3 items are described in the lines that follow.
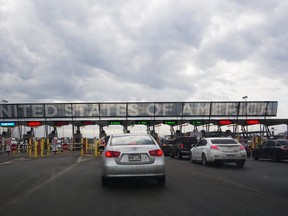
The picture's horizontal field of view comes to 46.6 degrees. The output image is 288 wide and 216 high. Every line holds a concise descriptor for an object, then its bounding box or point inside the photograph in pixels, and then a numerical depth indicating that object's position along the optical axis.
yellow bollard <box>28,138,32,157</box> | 26.57
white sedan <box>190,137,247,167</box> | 16.28
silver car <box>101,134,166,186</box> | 8.77
